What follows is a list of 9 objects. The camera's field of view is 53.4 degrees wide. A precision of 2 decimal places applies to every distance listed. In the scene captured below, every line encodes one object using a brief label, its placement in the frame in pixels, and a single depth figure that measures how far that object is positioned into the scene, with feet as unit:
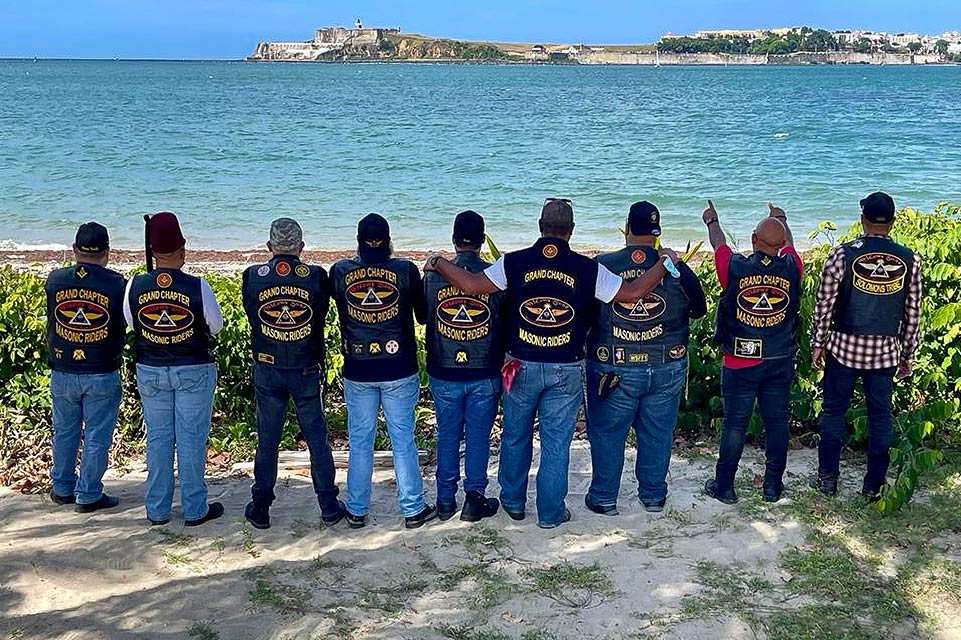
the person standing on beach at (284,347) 18.45
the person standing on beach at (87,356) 18.99
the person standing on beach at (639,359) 18.88
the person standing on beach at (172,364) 18.34
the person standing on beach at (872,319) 19.35
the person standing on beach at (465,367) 18.89
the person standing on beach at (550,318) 18.42
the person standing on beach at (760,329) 19.34
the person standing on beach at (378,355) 18.62
